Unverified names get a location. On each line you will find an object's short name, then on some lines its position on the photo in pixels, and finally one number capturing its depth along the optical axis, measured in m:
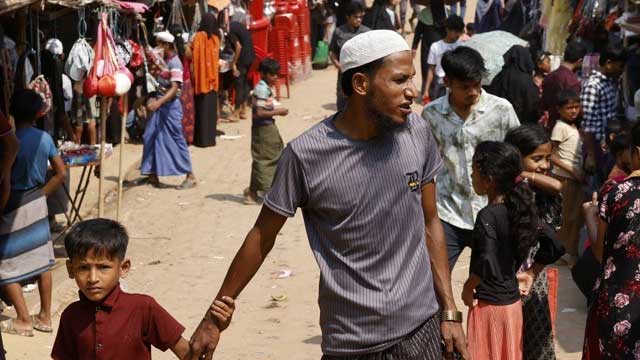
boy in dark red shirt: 4.12
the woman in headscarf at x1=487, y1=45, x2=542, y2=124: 10.88
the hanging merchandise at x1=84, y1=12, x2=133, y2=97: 9.36
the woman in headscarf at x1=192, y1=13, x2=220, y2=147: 15.57
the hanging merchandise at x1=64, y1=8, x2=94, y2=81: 10.50
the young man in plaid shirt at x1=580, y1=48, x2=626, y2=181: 9.34
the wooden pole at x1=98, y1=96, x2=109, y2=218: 9.10
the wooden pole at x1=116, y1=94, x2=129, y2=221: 9.77
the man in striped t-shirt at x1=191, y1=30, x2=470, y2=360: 4.00
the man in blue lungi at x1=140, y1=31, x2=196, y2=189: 12.95
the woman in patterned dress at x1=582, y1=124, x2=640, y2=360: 4.78
